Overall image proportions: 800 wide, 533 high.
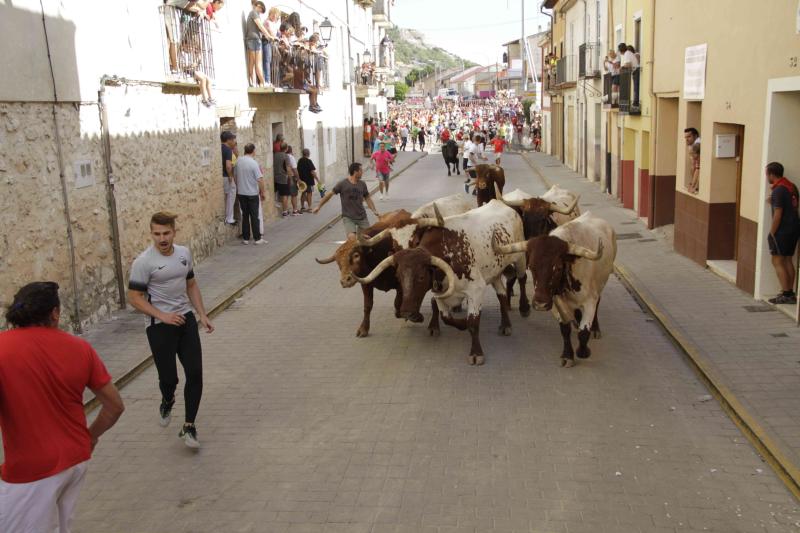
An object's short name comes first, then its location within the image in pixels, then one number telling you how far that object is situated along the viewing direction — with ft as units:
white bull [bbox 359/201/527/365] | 26.12
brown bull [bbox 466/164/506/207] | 41.86
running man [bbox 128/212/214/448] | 19.75
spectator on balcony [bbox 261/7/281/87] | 58.85
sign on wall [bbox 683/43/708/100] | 41.14
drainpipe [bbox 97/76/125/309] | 34.35
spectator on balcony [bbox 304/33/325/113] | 71.56
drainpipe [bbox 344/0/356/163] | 107.65
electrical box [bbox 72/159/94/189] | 32.19
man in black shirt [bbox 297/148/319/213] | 67.82
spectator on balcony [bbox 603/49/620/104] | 65.77
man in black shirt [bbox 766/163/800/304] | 30.63
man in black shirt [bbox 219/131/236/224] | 51.78
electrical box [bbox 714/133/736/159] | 38.96
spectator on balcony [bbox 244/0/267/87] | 56.39
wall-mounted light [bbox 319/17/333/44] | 78.51
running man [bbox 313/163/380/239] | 39.52
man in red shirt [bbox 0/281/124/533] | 12.76
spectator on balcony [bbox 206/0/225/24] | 45.79
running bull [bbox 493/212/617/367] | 25.08
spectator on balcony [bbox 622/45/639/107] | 58.49
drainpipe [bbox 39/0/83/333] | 30.58
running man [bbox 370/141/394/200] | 75.90
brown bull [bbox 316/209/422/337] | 29.30
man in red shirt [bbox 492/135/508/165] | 94.58
